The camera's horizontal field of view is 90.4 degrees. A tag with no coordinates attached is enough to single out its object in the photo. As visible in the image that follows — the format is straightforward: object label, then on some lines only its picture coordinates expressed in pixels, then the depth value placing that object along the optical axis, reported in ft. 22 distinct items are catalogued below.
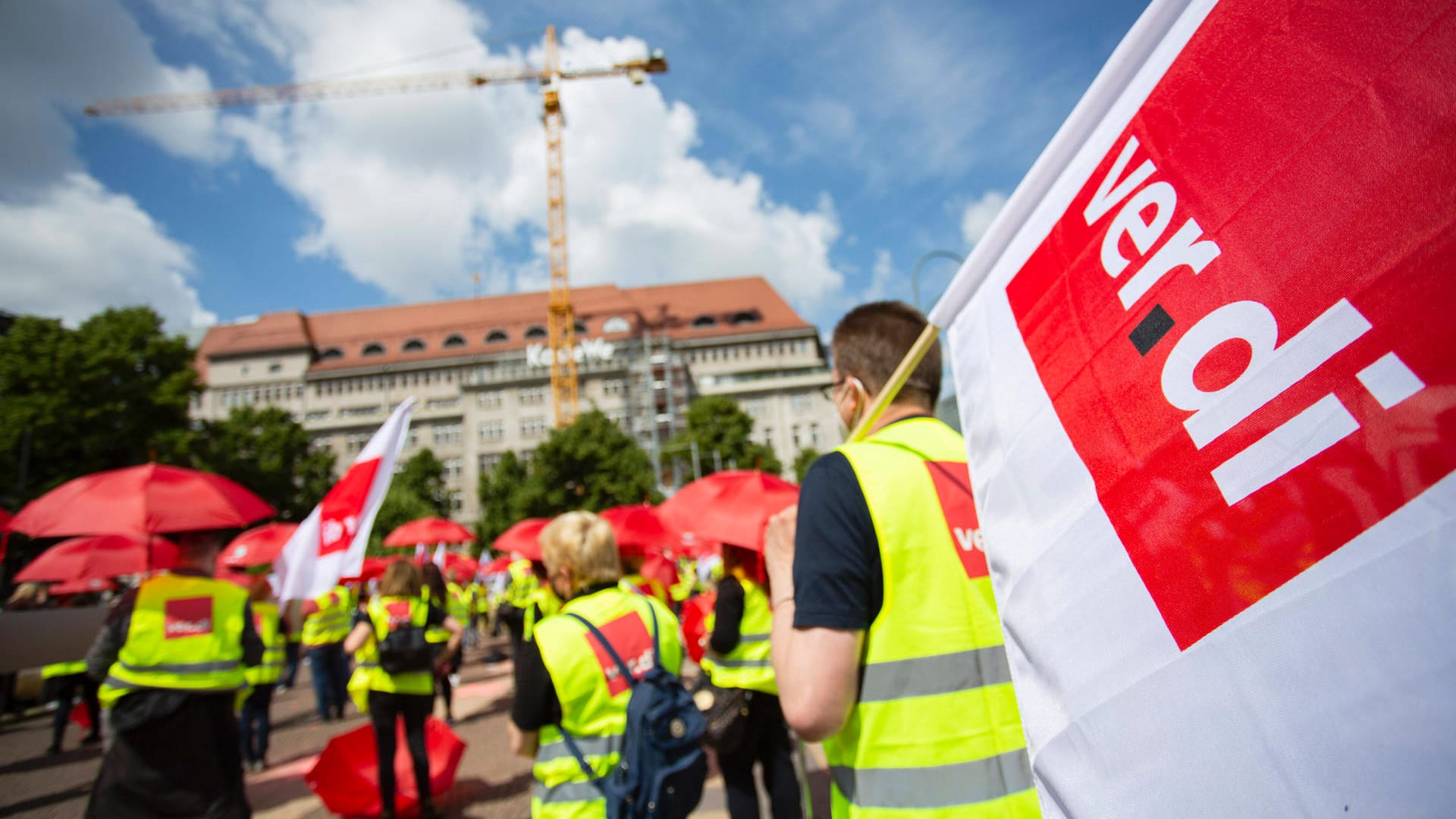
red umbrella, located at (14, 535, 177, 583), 22.22
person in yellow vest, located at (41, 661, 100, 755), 27.50
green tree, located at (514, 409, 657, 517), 124.88
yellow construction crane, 219.61
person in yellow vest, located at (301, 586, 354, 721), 30.04
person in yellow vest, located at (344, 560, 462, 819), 16.63
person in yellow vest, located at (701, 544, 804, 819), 12.57
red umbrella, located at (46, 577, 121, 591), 25.96
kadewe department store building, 208.33
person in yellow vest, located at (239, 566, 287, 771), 23.30
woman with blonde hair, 8.65
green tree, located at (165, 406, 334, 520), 123.70
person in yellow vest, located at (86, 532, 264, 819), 10.66
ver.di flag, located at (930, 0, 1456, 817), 1.92
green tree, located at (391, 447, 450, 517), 172.96
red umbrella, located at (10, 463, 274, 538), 11.37
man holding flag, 4.92
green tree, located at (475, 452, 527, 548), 139.44
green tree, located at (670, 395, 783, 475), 163.63
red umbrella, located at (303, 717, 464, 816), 17.34
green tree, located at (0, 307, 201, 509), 86.07
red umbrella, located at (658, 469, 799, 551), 15.49
